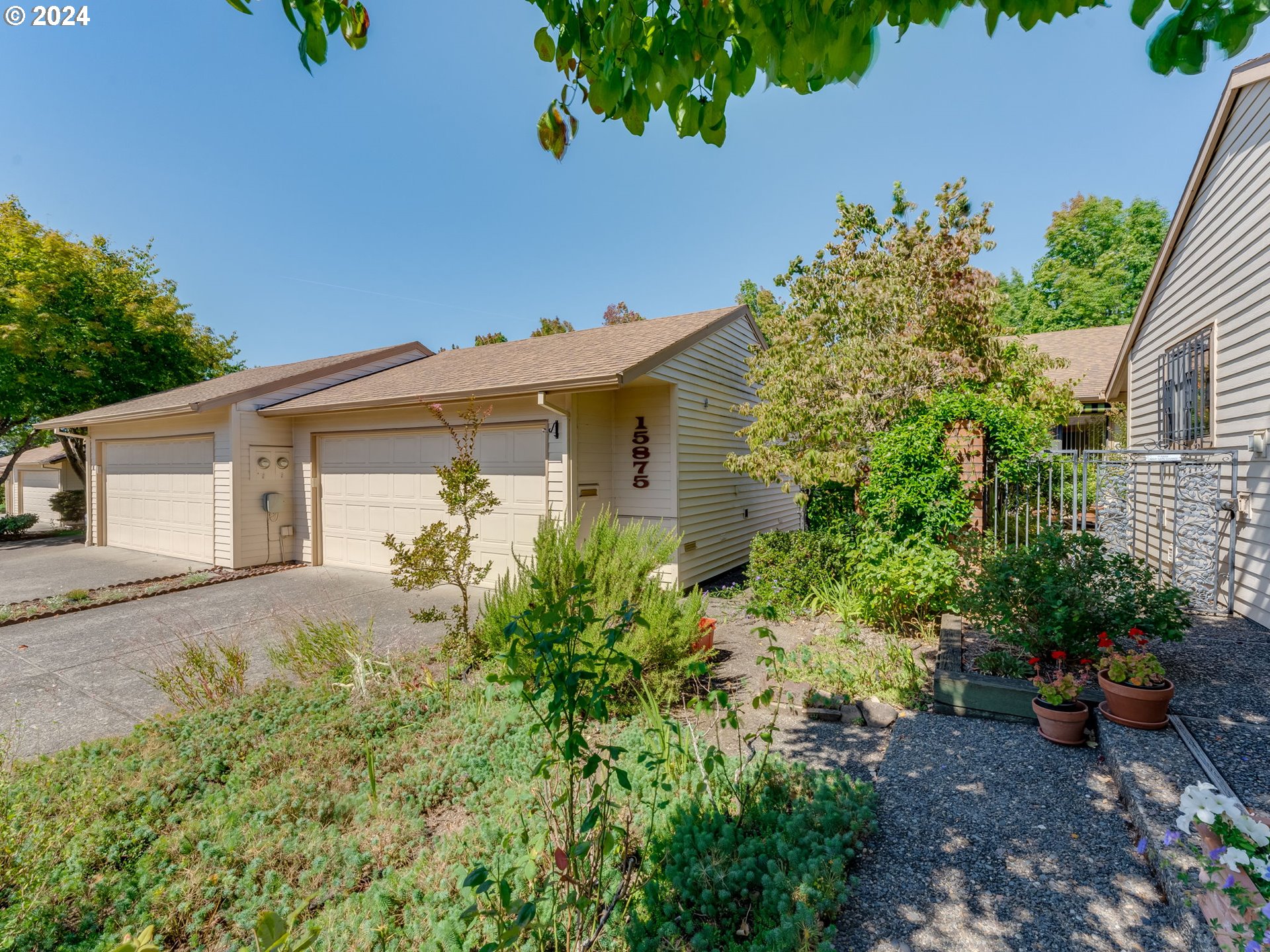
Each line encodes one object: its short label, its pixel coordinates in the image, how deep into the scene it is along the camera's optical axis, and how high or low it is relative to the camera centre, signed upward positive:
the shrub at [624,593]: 4.30 -1.09
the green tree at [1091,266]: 22.23 +8.61
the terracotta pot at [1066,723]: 3.29 -1.58
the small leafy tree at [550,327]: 28.22 +7.40
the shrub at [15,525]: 15.60 -1.62
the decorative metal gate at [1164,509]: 5.45 -0.51
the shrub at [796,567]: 7.12 -1.35
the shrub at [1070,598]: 3.70 -0.95
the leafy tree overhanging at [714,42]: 1.62 +1.46
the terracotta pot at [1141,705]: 3.07 -1.39
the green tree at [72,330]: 15.20 +4.18
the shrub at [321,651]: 4.71 -1.62
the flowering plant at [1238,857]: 1.49 -1.13
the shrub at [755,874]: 1.98 -1.68
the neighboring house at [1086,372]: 13.92 +2.59
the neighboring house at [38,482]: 21.97 -0.54
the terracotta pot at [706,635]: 4.87 -1.58
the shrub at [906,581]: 5.52 -1.21
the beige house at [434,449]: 7.95 +0.33
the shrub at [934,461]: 5.86 +0.06
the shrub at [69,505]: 18.09 -1.20
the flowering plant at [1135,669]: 3.14 -1.20
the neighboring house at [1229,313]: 4.91 +1.65
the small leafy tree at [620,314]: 31.00 +8.82
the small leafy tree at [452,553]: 4.93 -0.78
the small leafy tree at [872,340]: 7.38 +1.80
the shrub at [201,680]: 4.27 -1.73
